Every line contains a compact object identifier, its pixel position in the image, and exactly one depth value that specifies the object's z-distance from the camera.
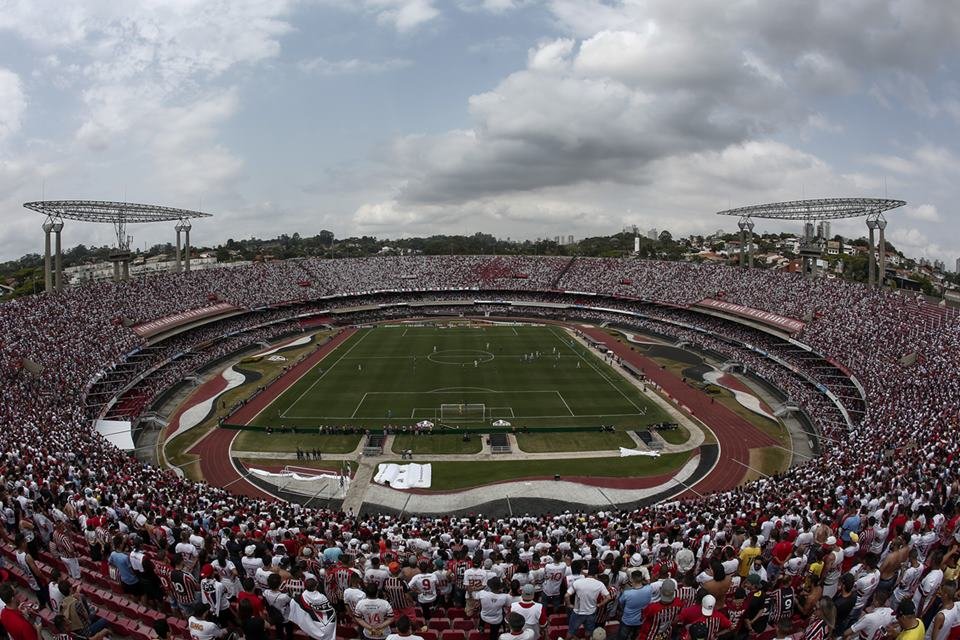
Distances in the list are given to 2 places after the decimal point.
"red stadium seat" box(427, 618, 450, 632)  10.59
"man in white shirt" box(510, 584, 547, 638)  7.84
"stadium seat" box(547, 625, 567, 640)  9.60
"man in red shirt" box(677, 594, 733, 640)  7.41
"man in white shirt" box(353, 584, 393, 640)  8.08
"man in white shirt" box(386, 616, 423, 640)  6.84
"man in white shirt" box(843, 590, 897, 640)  7.03
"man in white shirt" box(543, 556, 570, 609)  10.54
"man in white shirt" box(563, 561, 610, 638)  8.62
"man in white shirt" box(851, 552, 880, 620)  8.80
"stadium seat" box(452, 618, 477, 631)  10.65
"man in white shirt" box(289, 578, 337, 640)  8.27
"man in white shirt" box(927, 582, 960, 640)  7.18
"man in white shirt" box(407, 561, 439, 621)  10.75
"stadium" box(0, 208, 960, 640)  13.36
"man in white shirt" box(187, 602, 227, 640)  7.62
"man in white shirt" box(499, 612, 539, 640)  7.16
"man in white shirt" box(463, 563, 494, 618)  10.73
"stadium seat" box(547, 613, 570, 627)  10.12
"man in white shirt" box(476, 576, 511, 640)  9.02
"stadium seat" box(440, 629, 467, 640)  9.86
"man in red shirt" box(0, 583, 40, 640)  7.21
